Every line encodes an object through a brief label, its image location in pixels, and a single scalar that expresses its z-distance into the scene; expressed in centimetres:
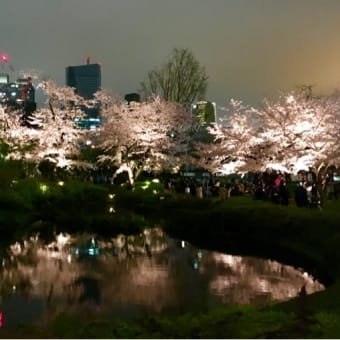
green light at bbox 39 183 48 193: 3288
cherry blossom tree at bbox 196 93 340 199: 2702
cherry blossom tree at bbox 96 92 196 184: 4097
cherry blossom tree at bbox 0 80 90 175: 4081
